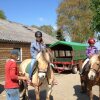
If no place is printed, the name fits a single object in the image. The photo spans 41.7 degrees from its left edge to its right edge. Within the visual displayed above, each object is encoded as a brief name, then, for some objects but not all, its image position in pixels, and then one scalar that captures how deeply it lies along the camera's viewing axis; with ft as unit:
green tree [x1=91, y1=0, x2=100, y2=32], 33.28
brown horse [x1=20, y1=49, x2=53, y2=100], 13.01
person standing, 10.09
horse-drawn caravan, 35.45
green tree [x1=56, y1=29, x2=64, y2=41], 69.88
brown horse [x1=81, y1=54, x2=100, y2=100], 12.46
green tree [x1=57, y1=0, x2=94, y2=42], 70.36
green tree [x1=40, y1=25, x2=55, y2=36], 121.42
